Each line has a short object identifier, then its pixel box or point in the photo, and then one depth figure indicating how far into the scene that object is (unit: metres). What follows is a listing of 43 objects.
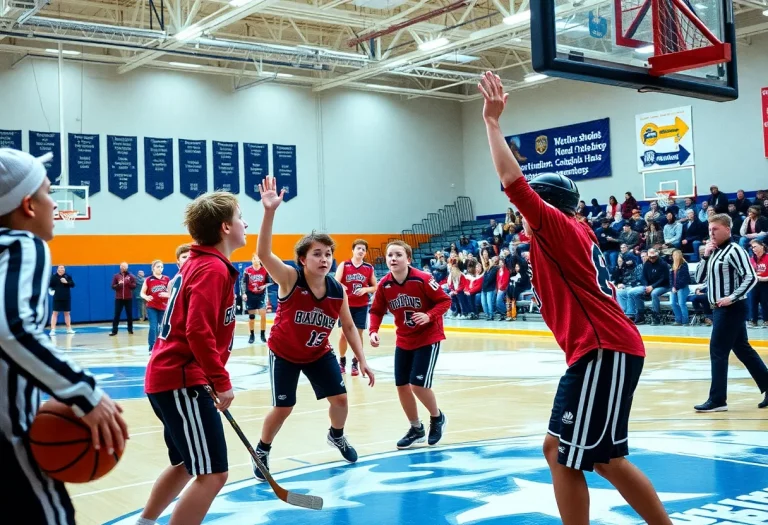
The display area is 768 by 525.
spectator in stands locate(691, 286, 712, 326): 17.48
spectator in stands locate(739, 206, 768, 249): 18.55
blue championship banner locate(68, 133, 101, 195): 25.31
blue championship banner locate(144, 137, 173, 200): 26.73
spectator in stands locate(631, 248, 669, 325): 17.97
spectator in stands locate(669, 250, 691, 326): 17.16
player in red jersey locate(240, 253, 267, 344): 18.19
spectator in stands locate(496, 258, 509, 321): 21.39
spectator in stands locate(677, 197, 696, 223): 20.71
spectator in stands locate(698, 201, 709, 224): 20.96
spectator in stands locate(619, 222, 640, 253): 20.56
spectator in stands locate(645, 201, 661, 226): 20.87
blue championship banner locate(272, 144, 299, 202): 29.11
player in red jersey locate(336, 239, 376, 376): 11.91
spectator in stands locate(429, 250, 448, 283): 25.31
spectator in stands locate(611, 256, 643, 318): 18.55
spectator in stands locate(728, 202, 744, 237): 20.16
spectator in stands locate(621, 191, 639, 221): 23.43
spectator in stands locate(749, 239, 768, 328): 15.57
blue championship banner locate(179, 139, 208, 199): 27.33
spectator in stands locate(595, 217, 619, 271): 20.64
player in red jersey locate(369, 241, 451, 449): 7.00
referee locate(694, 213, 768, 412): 8.06
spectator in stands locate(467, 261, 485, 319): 22.39
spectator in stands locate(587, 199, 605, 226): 24.22
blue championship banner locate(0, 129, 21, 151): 24.16
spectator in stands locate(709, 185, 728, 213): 20.58
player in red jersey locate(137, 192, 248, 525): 3.89
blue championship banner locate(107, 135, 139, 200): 26.02
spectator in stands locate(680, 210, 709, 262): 20.22
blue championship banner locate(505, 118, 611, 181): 28.17
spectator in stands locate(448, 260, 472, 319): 22.97
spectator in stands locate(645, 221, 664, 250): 20.30
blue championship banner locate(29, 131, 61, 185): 24.62
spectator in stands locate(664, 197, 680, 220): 20.97
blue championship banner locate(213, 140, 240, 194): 27.94
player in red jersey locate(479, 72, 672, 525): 3.70
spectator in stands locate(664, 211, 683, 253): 20.33
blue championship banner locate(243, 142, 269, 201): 28.55
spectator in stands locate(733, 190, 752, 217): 20.72
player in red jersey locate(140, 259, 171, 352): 14.79
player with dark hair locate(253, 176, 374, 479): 5.99
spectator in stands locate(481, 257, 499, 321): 21.73
